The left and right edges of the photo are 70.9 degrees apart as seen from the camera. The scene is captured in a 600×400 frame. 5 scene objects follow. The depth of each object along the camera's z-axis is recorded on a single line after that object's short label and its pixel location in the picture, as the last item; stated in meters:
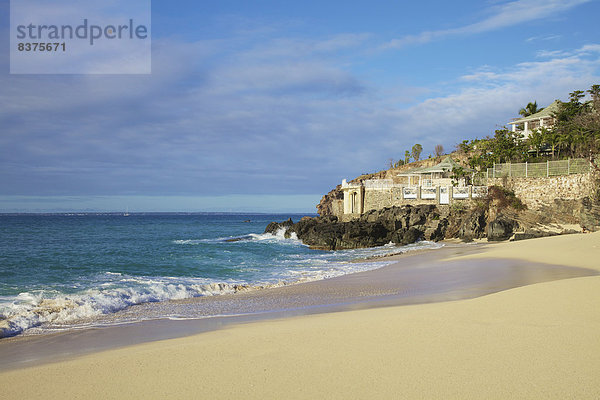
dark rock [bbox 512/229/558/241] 26.30
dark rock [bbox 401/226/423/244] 31.62
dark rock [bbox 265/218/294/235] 45.95
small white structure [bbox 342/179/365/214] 43.09
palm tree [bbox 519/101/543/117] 55.00
